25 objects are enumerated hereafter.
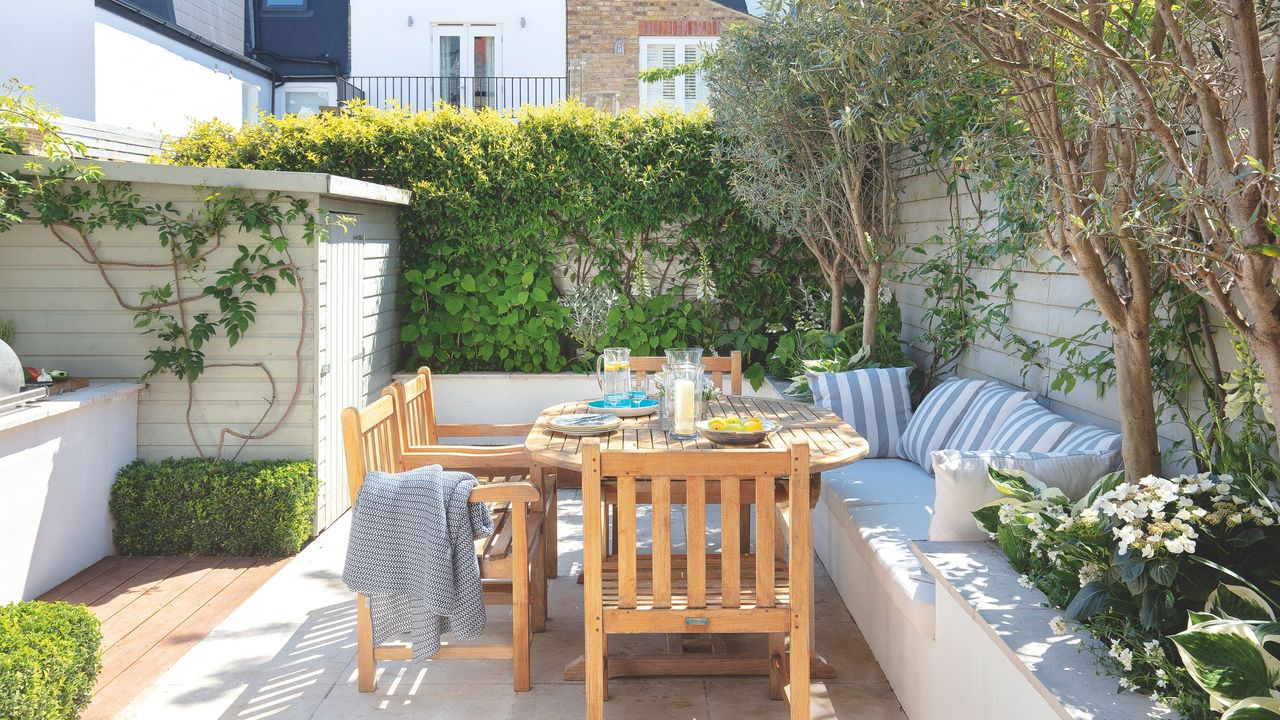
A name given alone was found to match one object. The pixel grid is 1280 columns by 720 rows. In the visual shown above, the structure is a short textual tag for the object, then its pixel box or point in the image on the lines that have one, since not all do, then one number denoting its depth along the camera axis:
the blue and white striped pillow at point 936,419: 4.45
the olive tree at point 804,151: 5.39
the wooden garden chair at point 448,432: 3.89
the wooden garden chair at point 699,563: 2.66
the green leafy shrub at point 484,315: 6.71
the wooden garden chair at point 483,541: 3.16
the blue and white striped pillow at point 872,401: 4.87
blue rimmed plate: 3.96
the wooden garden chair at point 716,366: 4.91
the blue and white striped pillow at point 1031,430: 3.62
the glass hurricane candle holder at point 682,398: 3.50
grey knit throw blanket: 3.08
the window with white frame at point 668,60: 12.74
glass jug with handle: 4.02
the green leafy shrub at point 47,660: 2.56
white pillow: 2.94
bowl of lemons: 3.30
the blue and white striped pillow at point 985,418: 4.10
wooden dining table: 3.25
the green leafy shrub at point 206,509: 4.64
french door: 12.83
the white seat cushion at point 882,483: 4.03
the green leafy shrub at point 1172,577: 1.80
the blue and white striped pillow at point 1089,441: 3.20
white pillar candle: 3.49
